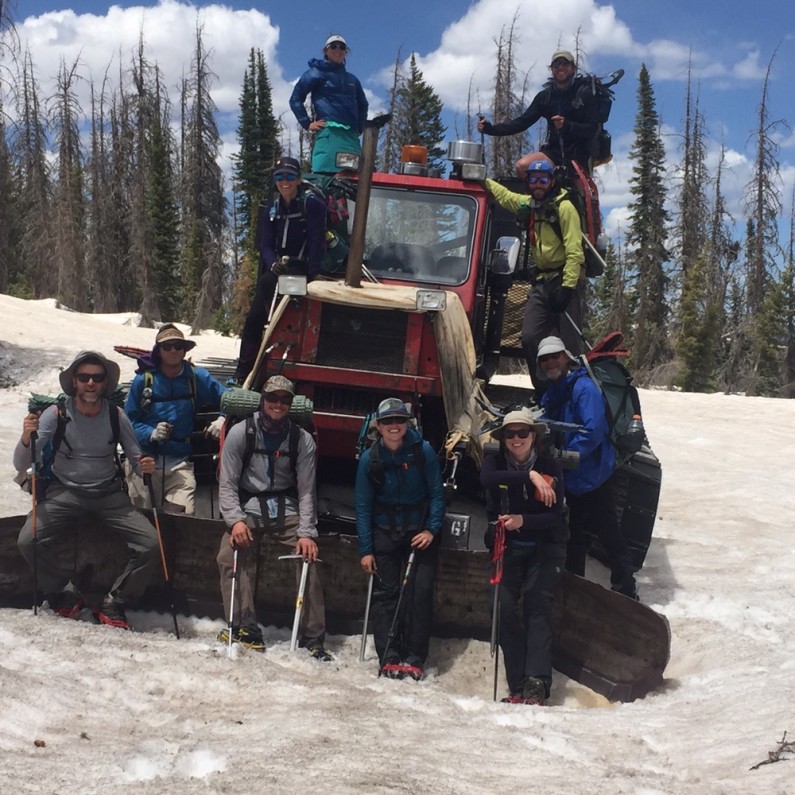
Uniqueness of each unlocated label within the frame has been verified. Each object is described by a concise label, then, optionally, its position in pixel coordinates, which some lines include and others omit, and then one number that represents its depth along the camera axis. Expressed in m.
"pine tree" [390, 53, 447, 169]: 43.62
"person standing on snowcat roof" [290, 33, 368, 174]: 8.69
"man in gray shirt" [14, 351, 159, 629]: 6.02
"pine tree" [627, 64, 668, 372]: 35.84
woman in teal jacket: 5.92
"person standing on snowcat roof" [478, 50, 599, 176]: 8.69
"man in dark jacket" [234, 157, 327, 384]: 7.26
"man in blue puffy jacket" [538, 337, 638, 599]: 6.39
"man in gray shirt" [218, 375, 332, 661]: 6.03
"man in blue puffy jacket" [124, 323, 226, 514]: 6.88
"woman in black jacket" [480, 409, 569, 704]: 5.69
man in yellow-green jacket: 7.47
